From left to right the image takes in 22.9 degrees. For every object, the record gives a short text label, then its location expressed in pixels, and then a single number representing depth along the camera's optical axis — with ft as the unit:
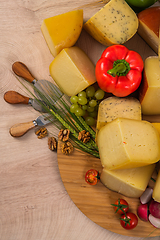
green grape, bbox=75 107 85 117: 2.50
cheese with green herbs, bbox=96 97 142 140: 2.48
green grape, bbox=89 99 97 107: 2.49
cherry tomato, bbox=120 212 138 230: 2.46
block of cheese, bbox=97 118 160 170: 2.33
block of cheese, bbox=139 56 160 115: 2.42
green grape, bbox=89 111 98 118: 2.56
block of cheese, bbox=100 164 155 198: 2.43
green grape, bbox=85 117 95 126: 2.55
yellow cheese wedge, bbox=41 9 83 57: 2.45
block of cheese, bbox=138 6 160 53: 2.48
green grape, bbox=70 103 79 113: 2.50
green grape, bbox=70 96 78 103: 2.49
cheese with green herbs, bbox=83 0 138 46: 2.47
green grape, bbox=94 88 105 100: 2.51
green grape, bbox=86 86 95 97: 2.52
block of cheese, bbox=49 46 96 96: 2.46
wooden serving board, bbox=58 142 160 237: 2.52
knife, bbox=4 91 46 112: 2.60
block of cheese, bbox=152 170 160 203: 2.41
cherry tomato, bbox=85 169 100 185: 2.49
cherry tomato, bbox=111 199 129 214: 2.42
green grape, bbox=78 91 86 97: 2.49
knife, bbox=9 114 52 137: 2.61
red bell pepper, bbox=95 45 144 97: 2.44
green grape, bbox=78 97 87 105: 2.48
